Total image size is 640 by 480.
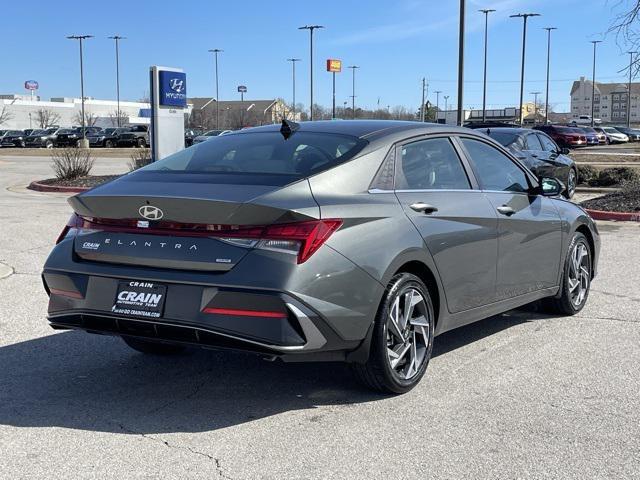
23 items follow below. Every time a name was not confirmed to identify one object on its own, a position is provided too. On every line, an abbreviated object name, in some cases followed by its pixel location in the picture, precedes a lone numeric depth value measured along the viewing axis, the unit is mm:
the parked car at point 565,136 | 44803
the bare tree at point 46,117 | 108144
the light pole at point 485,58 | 60156
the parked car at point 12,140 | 61094
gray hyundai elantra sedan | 3992
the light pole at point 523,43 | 60562
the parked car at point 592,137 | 54719
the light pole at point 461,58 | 21281
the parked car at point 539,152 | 15125
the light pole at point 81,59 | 70375
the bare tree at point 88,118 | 109438
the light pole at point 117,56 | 83200
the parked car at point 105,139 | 58469
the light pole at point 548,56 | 77812
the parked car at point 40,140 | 60281
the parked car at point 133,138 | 56875
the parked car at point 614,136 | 62634
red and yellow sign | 68125
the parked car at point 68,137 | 60284
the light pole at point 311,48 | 59000
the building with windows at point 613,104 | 189875
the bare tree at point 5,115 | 102125
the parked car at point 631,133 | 69000
